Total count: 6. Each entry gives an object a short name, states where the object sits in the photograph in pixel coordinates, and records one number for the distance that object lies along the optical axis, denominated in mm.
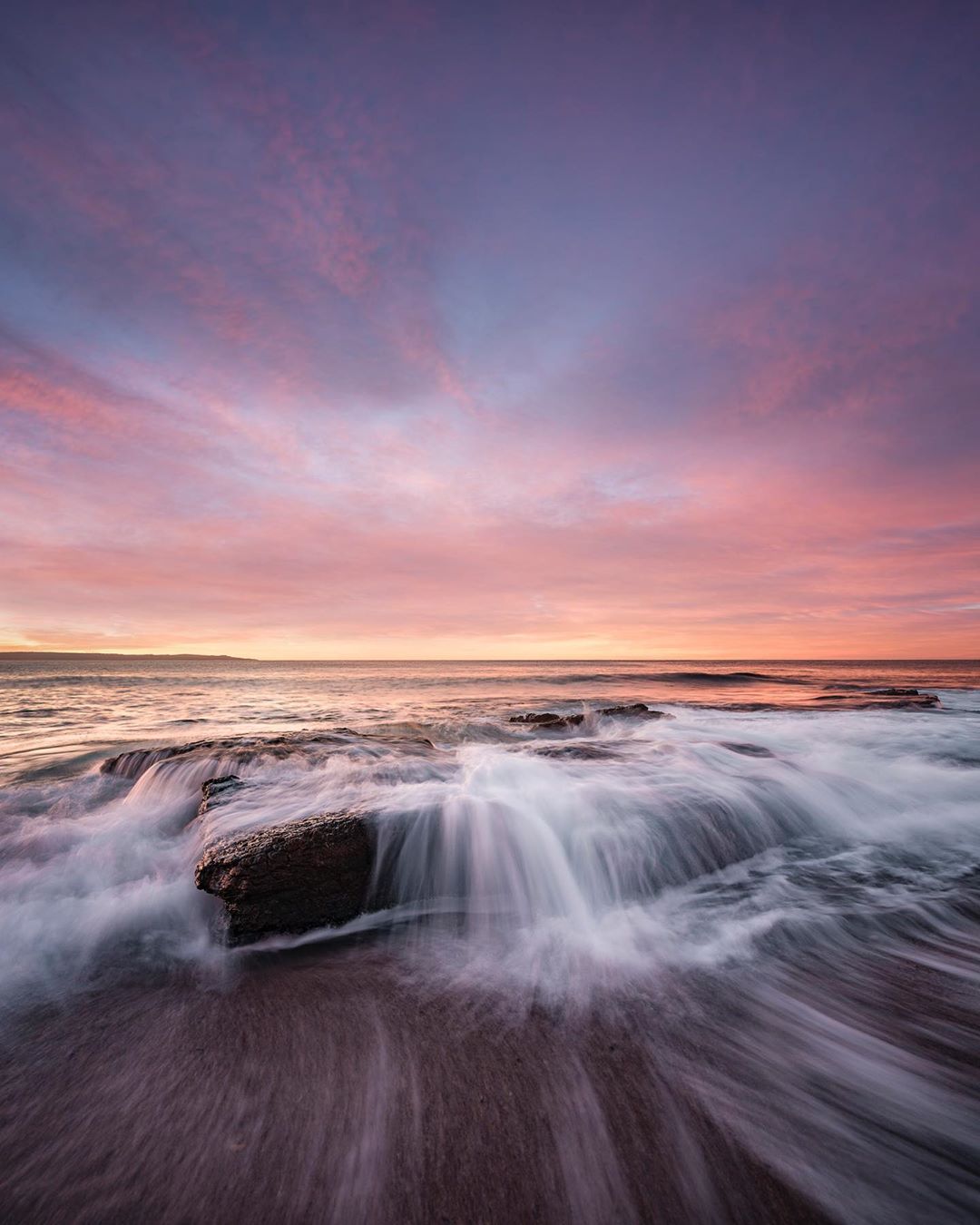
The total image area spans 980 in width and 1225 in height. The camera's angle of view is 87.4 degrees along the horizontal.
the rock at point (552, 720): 12719
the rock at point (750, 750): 8273
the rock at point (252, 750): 7671
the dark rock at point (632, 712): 13562
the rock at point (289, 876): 3494
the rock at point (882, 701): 16562
